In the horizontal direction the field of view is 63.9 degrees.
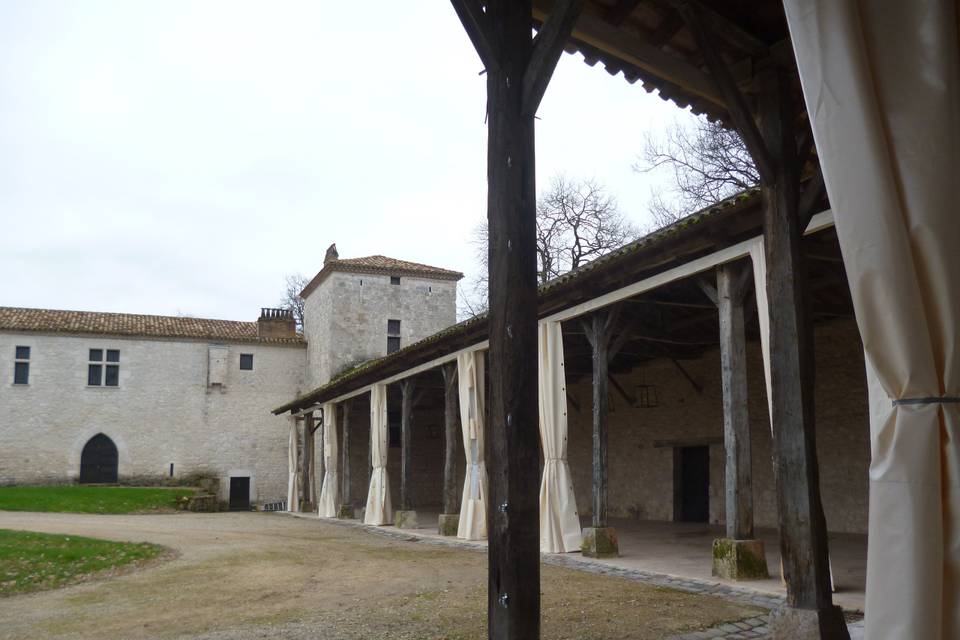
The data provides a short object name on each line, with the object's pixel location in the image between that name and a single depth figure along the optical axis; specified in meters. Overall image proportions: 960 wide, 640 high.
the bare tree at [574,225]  23.66
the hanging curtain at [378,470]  14.00
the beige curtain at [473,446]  10.30
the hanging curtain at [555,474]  8.24
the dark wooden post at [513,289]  2.69
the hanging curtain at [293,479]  20.44
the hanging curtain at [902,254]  1.61
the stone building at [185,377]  23.88
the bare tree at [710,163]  15.67
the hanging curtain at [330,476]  17.11
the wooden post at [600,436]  8.02
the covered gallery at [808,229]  1.65
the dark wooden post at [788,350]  3.54
